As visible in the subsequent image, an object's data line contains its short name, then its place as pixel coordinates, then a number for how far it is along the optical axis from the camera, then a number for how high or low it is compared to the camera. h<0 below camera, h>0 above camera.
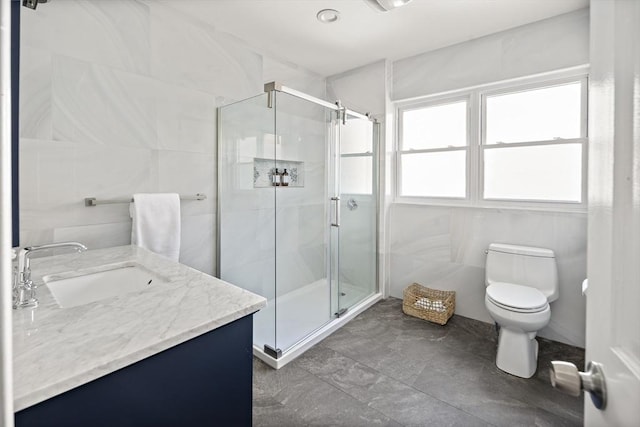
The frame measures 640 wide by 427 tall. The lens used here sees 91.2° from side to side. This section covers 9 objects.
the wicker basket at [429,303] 2.57 -0.81
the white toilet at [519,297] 1.88 -0.56
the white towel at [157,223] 1.89 -0.09
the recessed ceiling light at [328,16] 2.17 +1.37
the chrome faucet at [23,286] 0.97 -0.25
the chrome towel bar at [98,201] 1.78 +0.04
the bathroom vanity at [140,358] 0.66 -0.36
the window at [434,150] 2.75 +0.54
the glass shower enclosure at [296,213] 2.36 -0.04
